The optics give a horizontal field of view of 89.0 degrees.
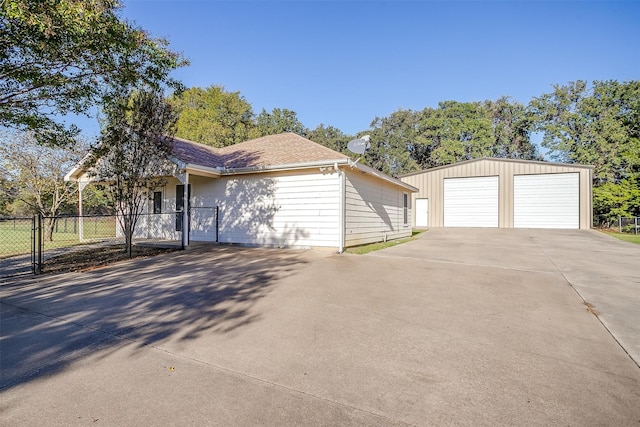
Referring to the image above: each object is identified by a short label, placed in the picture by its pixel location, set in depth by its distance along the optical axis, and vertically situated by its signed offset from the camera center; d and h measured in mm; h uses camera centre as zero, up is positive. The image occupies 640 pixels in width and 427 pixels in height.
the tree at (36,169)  15352 +2151
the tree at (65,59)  5746 +3324
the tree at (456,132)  37031 +9676
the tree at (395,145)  42000 +9145
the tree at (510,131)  37125 +9561
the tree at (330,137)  42656 +10266
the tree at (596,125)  28547 +8524
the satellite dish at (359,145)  9961 +2119
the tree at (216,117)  28391 +9278
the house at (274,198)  10070 +545
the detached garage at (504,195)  20422 +1254
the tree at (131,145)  8867 +1902
